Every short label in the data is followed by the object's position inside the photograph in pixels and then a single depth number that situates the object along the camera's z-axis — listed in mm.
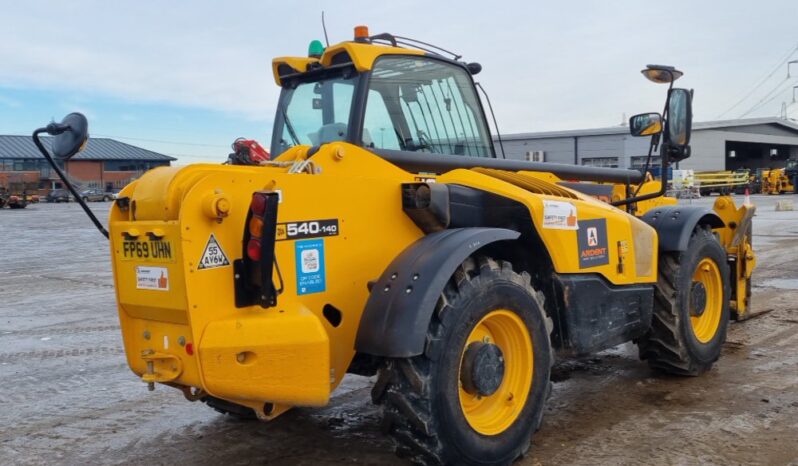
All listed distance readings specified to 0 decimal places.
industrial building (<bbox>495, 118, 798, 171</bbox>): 39156
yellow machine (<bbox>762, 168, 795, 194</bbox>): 46906
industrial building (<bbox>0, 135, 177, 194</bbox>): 68500
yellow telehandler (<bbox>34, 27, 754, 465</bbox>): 3135
